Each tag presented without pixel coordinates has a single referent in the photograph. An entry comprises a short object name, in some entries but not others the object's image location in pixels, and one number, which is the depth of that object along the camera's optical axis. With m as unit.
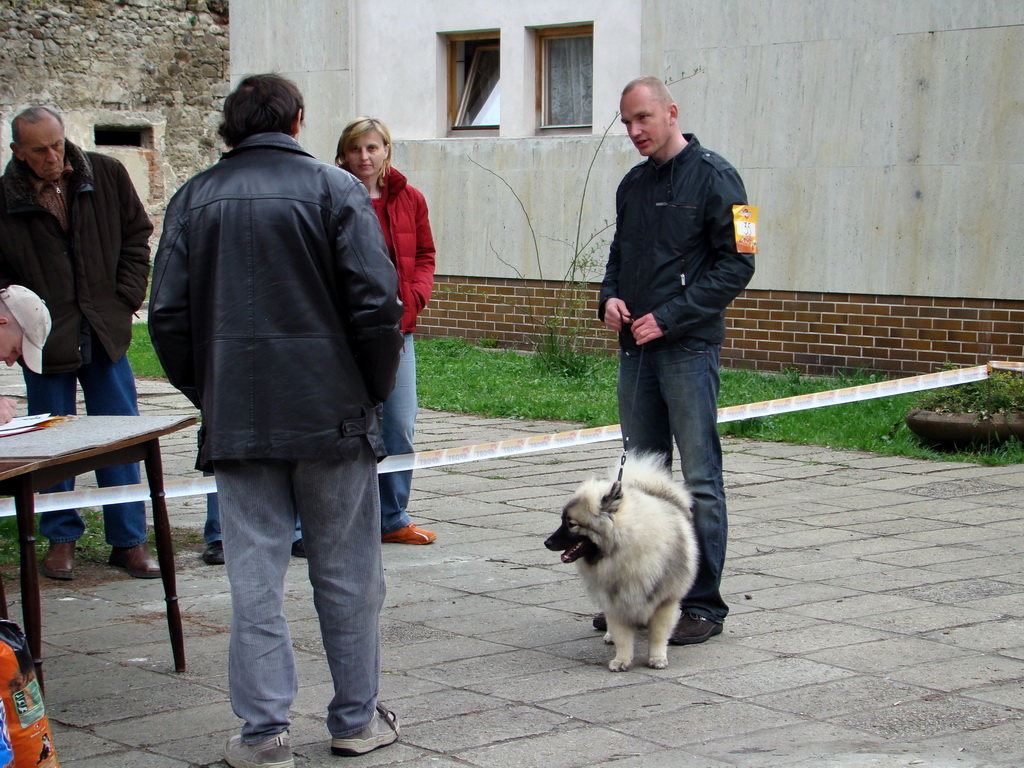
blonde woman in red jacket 6.27
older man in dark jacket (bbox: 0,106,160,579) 5.86
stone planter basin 8.80
